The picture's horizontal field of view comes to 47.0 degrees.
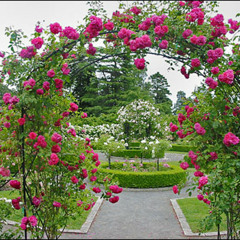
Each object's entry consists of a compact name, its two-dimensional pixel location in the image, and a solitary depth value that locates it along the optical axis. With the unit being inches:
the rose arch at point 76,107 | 113.3
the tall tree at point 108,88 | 1072.2
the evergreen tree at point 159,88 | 1569.5
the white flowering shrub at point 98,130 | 772.9
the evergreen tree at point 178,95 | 1991.9
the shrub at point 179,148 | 749.4
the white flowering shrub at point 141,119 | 575.8
